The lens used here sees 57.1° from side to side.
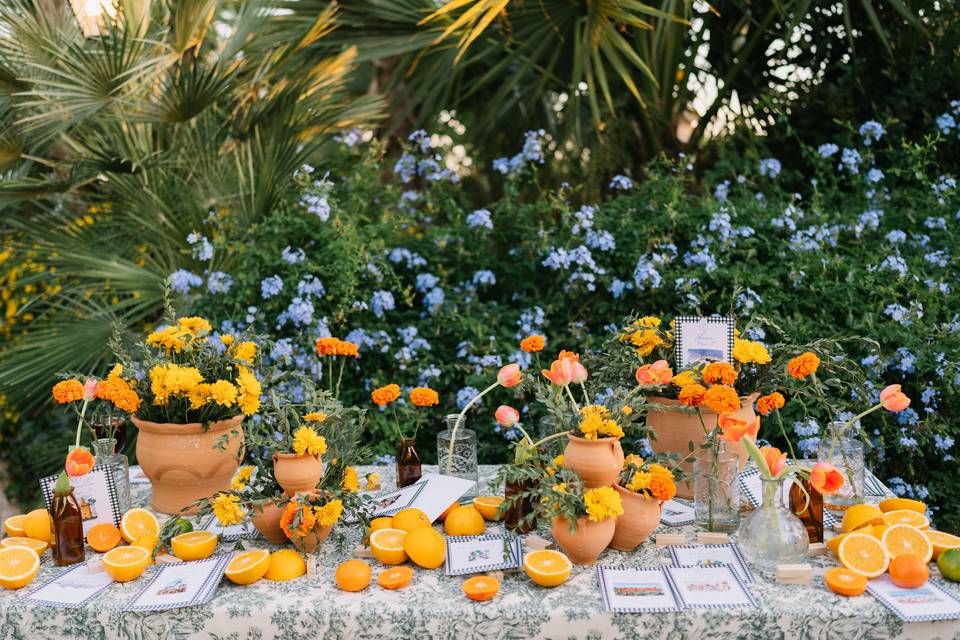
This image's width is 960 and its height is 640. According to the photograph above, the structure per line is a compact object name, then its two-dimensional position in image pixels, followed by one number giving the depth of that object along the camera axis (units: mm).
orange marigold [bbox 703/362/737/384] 1628
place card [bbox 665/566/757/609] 1388
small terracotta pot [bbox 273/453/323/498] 1583
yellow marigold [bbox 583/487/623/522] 1479
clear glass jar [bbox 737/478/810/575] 1495
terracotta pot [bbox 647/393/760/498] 1819
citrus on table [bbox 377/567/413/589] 1464
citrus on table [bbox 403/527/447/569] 1531
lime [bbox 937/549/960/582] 1432
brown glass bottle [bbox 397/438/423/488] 1947
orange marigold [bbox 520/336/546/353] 1923
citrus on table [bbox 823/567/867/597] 1396
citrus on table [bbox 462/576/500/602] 1411
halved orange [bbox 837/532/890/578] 1458
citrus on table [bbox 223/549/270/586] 1481
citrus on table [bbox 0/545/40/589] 1514
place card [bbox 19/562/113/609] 1460
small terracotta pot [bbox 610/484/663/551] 1561
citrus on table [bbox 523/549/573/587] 1443
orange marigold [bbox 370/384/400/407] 1907
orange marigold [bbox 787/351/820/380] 1670
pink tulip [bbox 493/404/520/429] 1614
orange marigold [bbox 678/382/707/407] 1642
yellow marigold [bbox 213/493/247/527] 1560
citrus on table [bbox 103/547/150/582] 1524
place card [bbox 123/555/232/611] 1426
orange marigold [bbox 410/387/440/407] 1886
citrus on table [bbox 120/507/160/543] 1682
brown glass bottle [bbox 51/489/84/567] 1578
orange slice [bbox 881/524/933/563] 1487
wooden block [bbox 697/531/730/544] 1631
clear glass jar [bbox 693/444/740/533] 1655
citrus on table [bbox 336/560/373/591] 1459
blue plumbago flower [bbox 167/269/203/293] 3088
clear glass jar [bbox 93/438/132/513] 1781
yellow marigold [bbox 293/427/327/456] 1564
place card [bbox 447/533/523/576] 1517
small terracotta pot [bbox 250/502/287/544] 1618
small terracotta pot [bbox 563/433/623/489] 1533
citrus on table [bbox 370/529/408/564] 1551
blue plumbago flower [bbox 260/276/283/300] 3037
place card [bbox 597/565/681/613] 1382
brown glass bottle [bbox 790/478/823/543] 1603
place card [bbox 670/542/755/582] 1537
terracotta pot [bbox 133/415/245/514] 1790
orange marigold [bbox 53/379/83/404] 1750
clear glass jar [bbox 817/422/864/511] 1687
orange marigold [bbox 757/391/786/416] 1694
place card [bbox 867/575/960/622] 1325
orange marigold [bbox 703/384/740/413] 1506
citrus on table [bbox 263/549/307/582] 1516
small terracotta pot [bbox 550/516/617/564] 1508
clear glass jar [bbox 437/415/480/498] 1906
